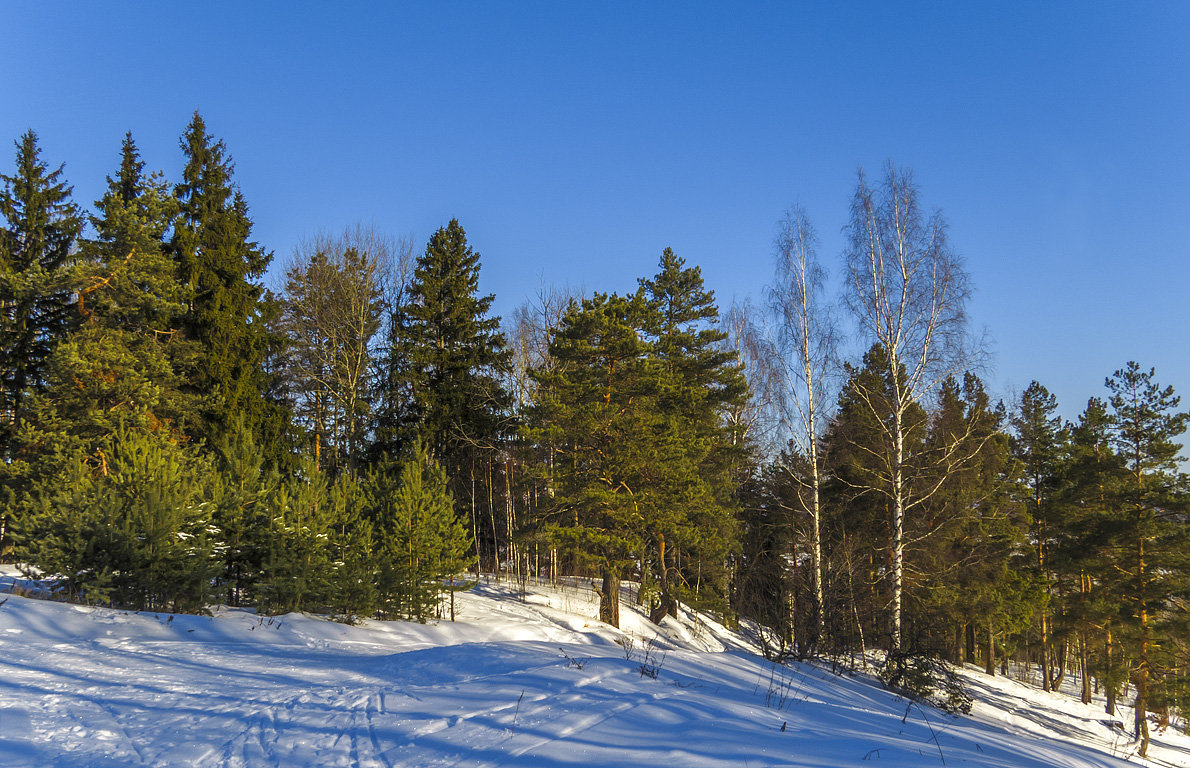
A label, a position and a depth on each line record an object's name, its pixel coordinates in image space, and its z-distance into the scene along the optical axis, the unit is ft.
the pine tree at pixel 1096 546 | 72.23
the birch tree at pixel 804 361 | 63.36
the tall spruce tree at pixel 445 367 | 85.87
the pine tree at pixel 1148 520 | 68.64
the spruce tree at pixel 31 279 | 64.28
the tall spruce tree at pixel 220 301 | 72.90
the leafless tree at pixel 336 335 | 87.61
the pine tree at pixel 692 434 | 60.64
